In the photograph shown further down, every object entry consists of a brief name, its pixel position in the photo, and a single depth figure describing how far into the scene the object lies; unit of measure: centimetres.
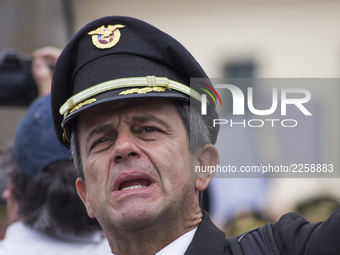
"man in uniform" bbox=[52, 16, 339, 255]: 412
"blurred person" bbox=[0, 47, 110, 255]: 591
